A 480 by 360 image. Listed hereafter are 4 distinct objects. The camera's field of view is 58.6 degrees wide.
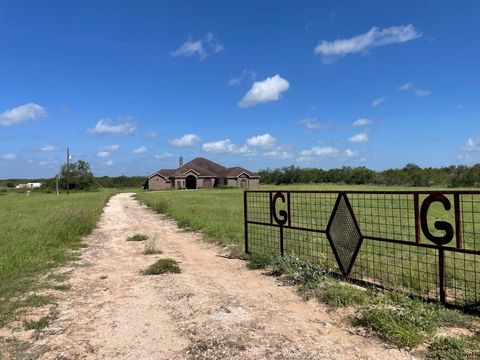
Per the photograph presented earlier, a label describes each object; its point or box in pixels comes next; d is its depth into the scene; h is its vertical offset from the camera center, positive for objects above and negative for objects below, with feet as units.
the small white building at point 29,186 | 300.61 +2.26
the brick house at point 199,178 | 242.58 +3.99
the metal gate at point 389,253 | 16.29 -4.55
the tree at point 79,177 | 282.15 +7.23
